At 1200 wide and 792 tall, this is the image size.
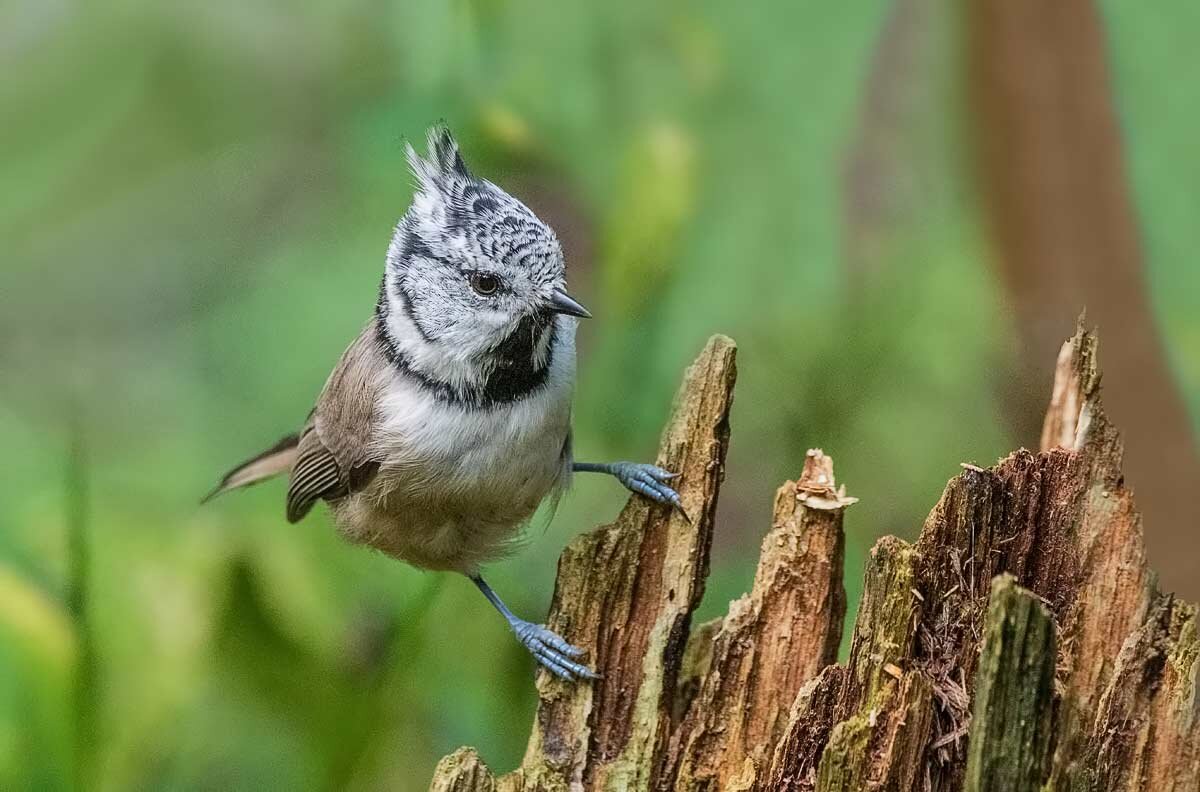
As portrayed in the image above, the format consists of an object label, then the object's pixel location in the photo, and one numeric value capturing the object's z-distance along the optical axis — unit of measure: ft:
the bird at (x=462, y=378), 14.11
